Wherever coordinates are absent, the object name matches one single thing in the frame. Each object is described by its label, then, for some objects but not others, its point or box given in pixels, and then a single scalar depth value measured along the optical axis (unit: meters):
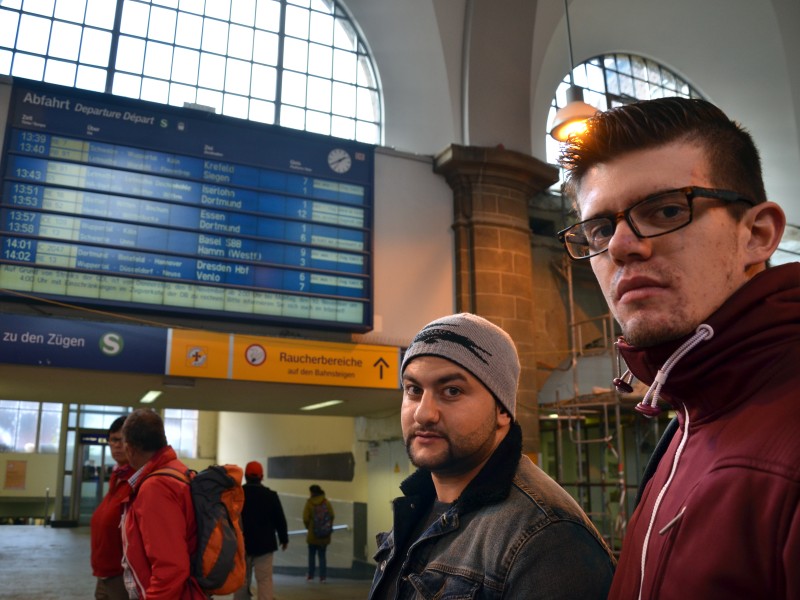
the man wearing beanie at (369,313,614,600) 1.57
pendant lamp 5.94
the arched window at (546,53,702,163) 13.51
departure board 6.95
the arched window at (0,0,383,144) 9.49
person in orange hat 7.43
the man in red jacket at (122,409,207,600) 3.22
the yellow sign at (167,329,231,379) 7.22
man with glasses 0.87
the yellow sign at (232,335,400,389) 7.53
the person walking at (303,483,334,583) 10.59
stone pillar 9.05
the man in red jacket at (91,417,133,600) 4.04
